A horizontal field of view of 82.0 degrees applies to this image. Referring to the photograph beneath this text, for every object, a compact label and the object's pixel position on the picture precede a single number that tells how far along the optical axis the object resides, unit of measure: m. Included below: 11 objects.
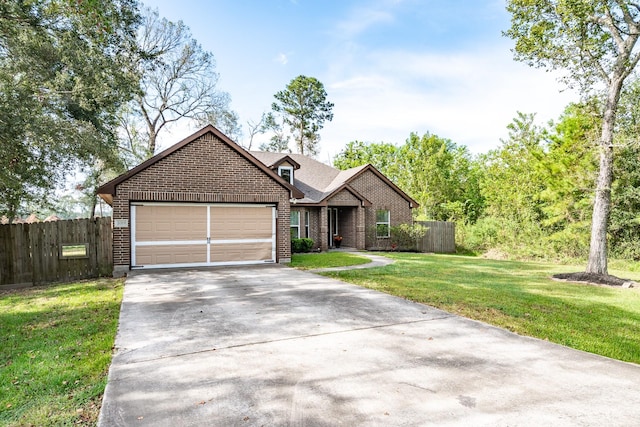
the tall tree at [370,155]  36.53
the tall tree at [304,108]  39.66
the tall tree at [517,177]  19.84
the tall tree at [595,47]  10.80
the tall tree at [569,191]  16.62
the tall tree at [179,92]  27.22
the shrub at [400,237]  21.47
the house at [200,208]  11.66
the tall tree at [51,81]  9.89
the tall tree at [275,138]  40.44
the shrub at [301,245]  18.22
